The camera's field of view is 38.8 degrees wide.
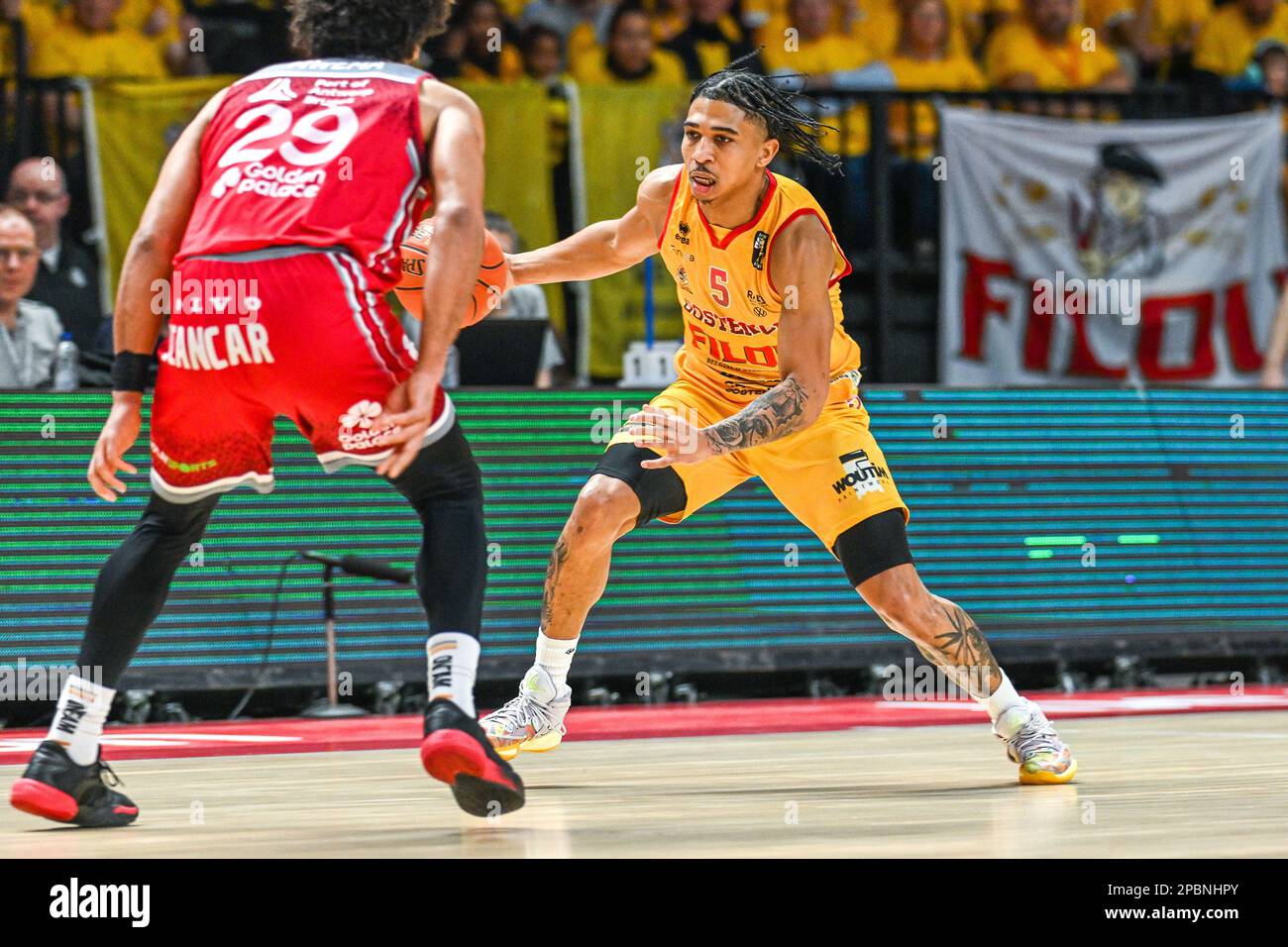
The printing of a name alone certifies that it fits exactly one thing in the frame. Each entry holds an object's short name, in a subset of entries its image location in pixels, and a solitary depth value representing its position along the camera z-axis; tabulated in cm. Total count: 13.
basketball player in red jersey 375
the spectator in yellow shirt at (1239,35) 1230
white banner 1036
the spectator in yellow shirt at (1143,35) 1248
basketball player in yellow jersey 502
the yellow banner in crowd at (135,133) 935
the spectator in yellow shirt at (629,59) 1063
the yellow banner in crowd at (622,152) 1001
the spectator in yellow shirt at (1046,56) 1174
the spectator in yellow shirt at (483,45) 1045
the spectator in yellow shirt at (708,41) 1103
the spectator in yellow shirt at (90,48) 1006
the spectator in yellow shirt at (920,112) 1052
